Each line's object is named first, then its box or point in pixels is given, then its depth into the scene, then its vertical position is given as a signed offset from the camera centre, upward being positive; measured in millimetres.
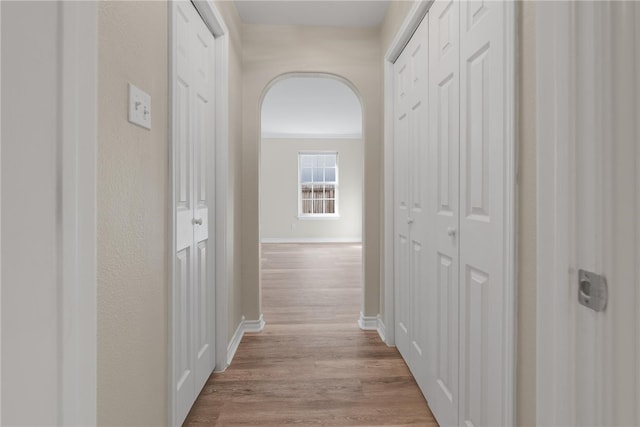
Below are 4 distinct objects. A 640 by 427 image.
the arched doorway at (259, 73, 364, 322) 8328 +624
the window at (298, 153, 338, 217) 8492 +707
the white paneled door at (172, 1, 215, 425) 1416 +41
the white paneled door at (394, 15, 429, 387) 1789 +77
